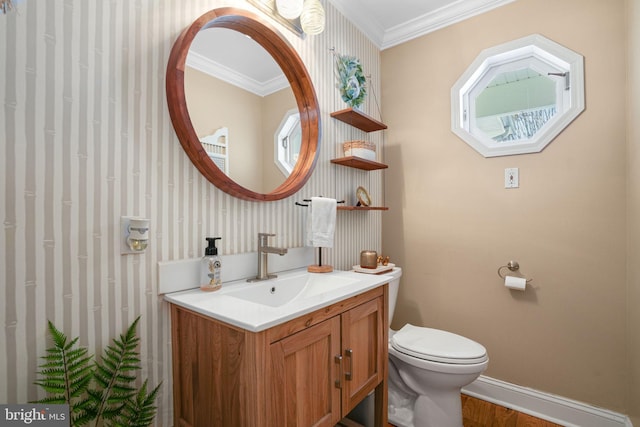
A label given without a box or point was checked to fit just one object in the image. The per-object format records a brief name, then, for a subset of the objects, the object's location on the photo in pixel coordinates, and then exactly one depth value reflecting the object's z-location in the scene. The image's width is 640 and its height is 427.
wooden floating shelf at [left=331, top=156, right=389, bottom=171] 1.78
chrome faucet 1.28
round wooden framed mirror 1.07
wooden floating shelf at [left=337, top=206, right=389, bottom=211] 1.77
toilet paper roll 1.70
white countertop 0.80
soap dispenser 1.09
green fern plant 0.73
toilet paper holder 1.77
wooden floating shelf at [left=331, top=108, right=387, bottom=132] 1.79
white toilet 1.38
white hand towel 1.53
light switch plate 1.78
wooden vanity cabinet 0.79
